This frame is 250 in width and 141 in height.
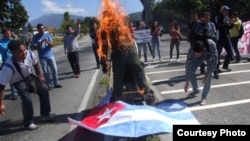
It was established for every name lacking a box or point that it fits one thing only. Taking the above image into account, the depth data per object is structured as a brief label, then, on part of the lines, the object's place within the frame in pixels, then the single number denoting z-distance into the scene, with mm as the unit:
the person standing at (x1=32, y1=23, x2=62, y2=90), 5479
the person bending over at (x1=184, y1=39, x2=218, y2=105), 3905
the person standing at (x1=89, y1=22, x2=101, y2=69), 7296
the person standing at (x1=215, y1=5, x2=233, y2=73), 5681
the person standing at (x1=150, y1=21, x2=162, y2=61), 7965
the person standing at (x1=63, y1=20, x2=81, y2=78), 6516
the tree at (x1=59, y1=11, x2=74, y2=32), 51885
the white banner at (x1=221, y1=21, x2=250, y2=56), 7474
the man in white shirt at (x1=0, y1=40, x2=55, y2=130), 3484
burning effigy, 3535
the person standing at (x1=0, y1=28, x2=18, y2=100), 5238
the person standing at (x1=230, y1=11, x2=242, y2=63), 6795
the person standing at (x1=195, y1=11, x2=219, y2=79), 4099
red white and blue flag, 2675
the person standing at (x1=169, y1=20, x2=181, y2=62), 7563
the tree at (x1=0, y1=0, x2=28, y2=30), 39086
